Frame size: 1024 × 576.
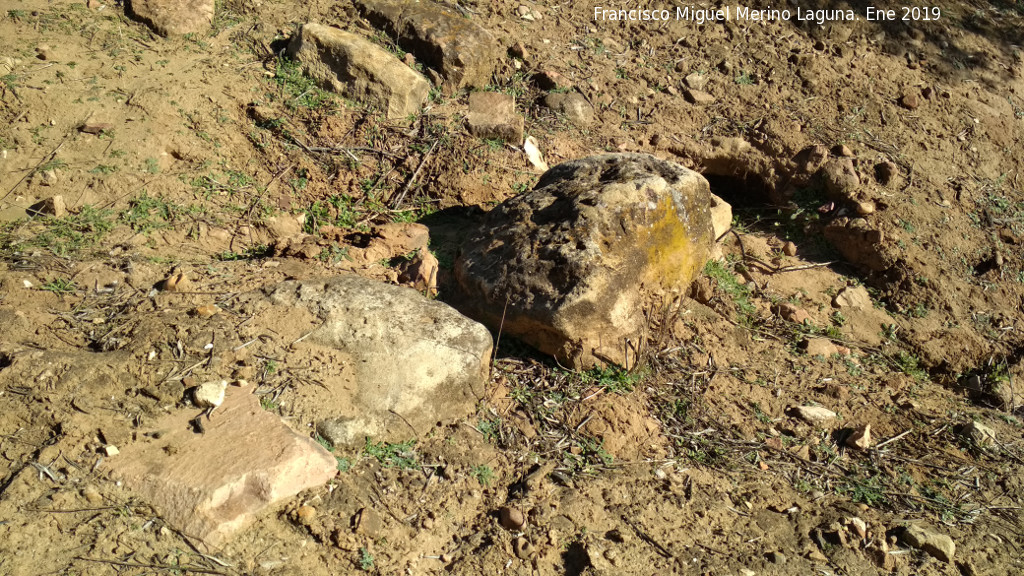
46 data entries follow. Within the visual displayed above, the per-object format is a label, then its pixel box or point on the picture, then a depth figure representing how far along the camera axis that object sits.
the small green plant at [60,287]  3.25
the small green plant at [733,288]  4.35
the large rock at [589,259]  3.45
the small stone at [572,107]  5.23
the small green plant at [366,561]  2.59
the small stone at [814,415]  3.68
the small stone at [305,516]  2.64
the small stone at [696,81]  5.67
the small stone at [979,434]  3.67
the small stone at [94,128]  4.04
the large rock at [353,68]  4.66
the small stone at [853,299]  4.62
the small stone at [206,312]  3.19
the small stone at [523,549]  2.78
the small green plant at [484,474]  3.01
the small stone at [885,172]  5.09
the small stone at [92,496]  2.46
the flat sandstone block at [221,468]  2.51
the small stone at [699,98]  5.57
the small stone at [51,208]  3.72
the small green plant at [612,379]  3.54
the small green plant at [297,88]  4.60
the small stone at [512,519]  2.85
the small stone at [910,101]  5.69
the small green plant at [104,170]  3.91
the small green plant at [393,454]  2.96
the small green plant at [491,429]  3.20
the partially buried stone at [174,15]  4.66
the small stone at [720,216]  4.63
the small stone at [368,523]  2.68
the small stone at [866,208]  4.92
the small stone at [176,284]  3.32
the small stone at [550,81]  5.30
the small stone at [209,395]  2.86
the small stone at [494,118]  4.80
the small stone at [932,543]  3.04
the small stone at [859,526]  3.09
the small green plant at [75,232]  3.54
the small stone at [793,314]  4.37
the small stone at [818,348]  4.17
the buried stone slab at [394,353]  3.05
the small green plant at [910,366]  4.23
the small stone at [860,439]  3.56
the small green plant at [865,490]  3.29
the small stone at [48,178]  3.82
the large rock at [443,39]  5.00
